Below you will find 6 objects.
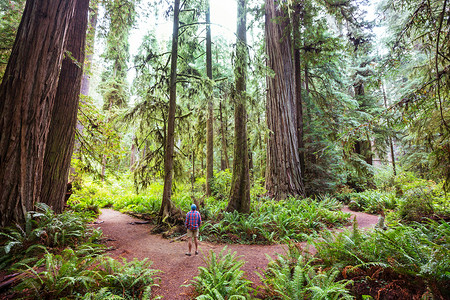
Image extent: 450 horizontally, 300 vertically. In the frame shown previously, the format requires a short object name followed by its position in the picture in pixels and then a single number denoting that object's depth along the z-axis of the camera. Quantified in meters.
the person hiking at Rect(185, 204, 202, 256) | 4.68
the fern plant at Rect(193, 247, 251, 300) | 2.70
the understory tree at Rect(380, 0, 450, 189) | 3.23
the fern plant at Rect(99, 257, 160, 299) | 2.77
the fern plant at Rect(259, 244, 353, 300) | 2.31
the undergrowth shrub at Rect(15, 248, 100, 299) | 2.25
